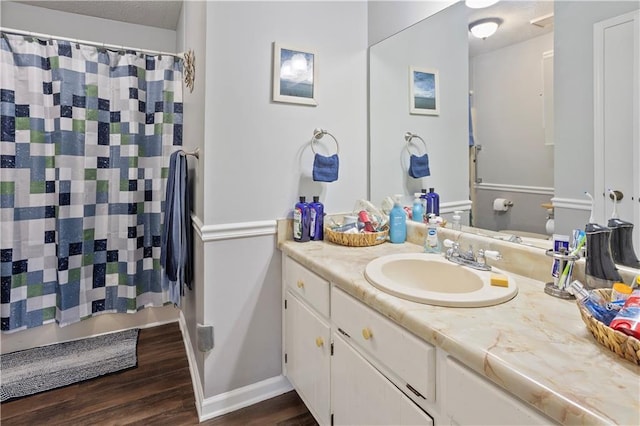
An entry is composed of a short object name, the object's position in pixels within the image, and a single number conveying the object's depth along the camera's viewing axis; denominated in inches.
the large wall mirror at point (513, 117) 42.9
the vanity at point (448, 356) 23.9
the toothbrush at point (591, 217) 42.6
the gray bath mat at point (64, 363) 75.6
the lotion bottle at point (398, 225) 68.4
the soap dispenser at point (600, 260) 37.3
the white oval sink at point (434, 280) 37.3
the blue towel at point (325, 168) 68.4
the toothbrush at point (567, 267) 39.8
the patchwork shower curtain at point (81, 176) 84.4
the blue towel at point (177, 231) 73.4
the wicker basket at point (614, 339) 25.3
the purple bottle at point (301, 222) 67.4
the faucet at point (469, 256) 49.3
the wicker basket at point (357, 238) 64.9
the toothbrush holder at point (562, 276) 39.4
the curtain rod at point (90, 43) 82.0
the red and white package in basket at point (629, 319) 26.3
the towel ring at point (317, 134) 71.6
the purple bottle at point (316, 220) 68.4
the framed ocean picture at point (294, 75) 66.7
